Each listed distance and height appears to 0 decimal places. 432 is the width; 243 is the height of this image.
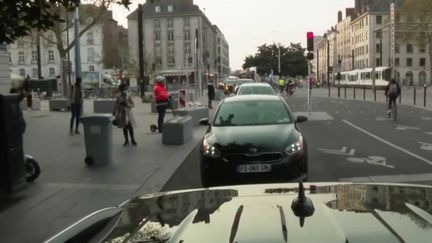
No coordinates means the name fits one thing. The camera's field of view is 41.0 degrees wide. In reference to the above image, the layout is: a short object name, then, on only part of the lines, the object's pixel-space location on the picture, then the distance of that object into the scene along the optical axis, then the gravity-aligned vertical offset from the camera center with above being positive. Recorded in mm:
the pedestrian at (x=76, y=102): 18031 -605
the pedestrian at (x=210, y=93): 32244 -767
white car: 23328 -428
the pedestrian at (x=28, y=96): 31238 -662
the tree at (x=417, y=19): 71125 +7016
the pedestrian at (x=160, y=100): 17469 -585
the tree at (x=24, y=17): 7332 +890
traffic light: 24233 +1535
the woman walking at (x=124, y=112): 14305 -764
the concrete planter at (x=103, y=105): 29281 -1176
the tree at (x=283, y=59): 125000 +4016
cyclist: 21297 -590
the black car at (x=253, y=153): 8148 -1068
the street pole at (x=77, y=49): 24922 +1435
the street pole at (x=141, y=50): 33169 +1896
